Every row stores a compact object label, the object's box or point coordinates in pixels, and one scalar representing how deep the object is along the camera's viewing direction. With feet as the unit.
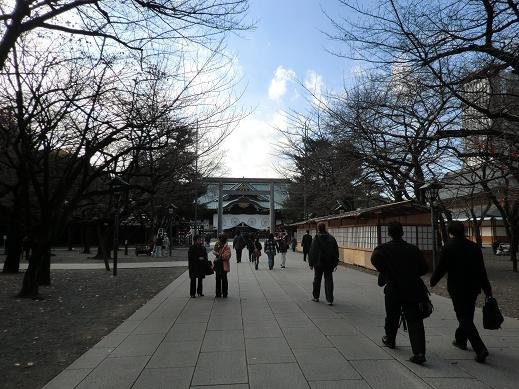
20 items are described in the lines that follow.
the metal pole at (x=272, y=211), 260.62
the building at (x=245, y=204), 266.98
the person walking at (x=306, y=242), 81.16
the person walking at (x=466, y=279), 19.70
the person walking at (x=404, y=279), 19.06
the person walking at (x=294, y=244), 146.61
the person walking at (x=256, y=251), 70.59
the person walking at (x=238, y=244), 79.97
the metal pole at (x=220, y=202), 252.40
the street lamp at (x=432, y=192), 47.86
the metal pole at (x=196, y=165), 51.15
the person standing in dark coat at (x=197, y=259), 40.34
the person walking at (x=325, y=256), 33.91
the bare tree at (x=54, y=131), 39.04
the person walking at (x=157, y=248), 109.60
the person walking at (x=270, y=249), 69.41
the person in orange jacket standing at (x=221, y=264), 39.66
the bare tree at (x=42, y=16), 27.68
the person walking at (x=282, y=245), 73.86
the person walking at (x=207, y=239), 139.49
